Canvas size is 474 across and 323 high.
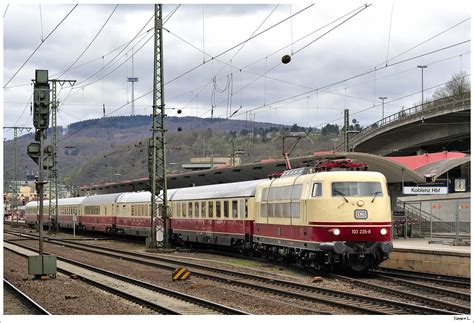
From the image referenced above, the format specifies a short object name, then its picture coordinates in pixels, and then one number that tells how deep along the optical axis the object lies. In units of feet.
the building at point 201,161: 385.70
